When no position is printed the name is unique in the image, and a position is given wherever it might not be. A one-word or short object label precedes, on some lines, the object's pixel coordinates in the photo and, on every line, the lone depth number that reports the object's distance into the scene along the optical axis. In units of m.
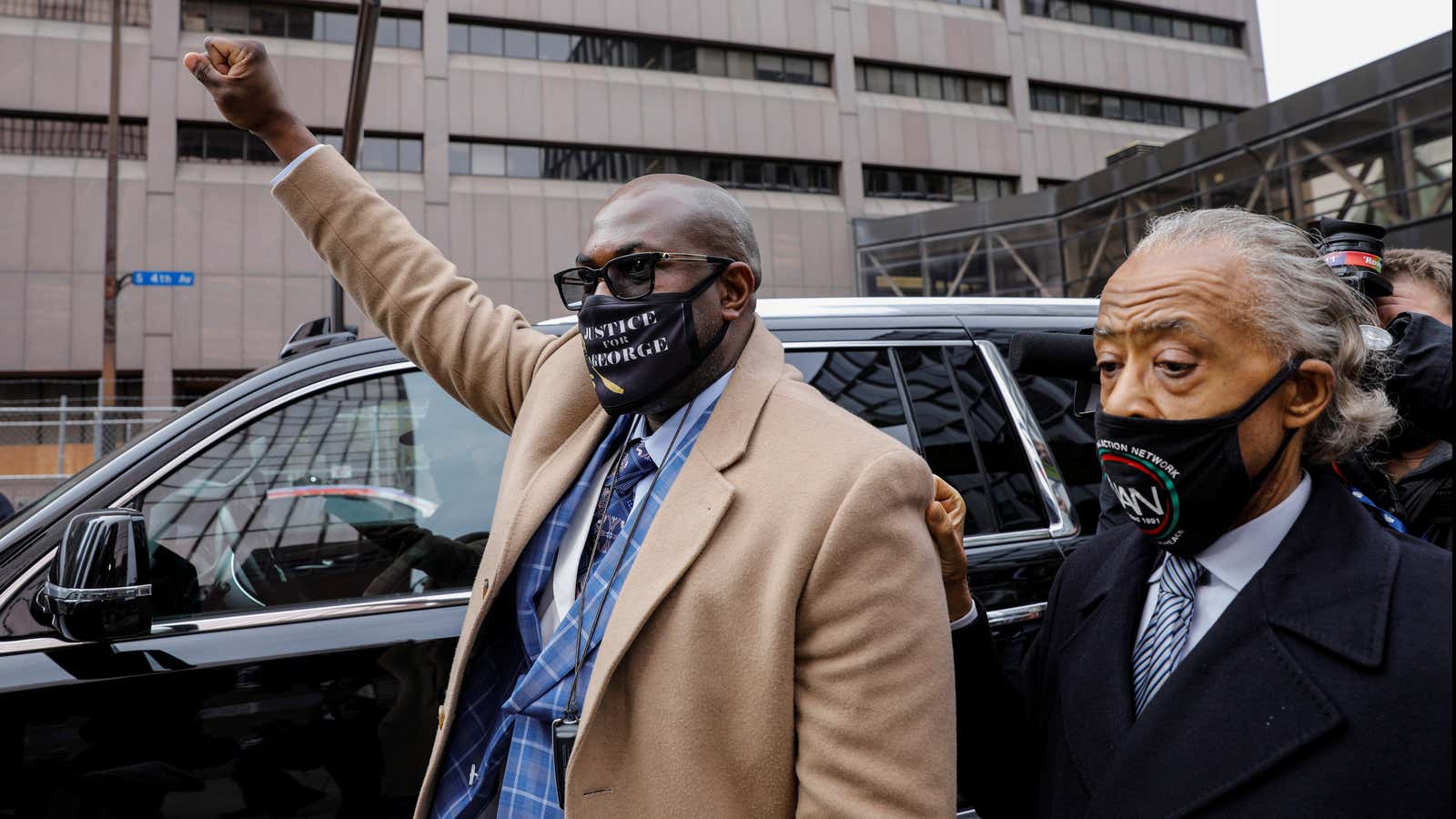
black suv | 2.02
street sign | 14.51
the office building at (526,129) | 19.55
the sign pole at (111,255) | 14.83
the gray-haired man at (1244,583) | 1.10
